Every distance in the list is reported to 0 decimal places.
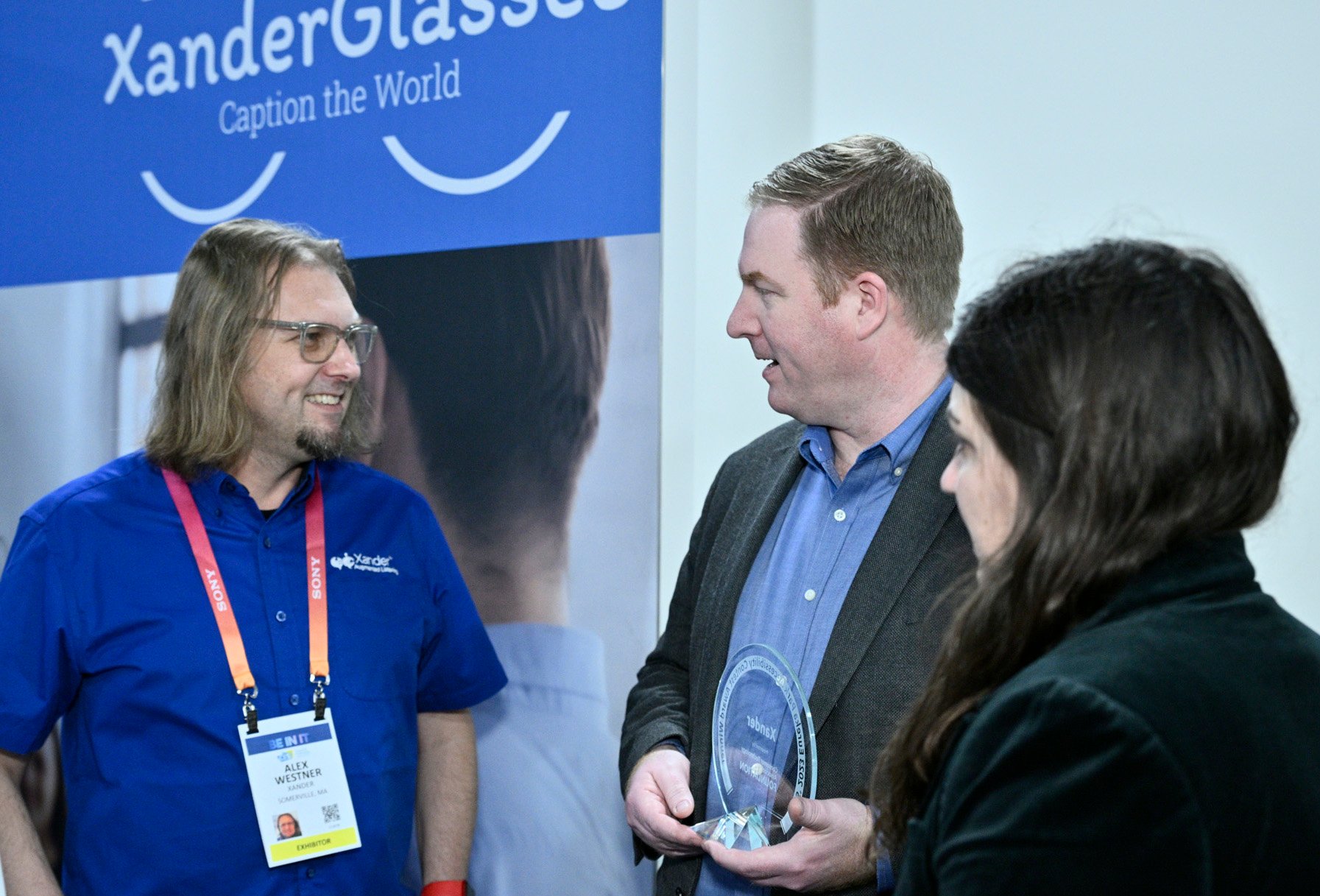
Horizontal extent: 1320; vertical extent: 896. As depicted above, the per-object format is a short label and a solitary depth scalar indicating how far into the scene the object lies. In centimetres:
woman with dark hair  94
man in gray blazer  182
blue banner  282
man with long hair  219
